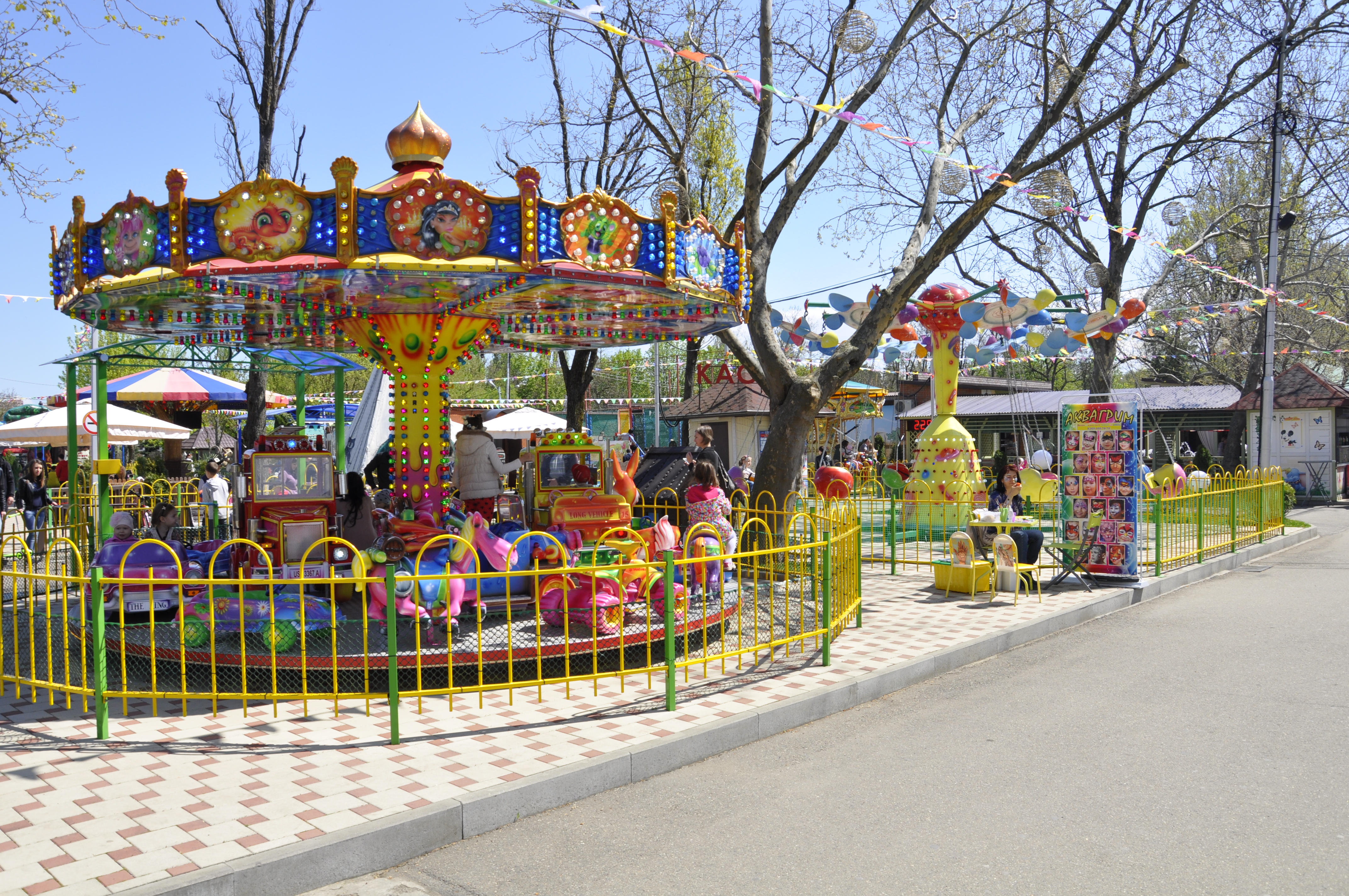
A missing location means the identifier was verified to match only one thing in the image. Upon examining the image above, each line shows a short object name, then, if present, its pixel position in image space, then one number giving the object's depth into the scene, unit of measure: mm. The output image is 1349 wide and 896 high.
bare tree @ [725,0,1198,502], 11727
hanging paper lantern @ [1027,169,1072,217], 12180
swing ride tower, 16078
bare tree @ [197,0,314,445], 16188
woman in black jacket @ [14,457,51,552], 15617
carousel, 7199
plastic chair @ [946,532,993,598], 11102
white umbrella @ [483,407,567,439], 24312
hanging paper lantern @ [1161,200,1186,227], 16047
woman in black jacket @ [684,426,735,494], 14258
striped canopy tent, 15359
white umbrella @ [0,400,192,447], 16875
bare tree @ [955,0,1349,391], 14531
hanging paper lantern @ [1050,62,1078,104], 13500
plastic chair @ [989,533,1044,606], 10977
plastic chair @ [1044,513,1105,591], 11961
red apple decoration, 18469
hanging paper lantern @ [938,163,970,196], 12945
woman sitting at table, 11891
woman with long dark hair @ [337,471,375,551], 9141
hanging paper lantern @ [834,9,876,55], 11289
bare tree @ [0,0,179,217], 11203
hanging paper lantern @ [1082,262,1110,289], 19172
